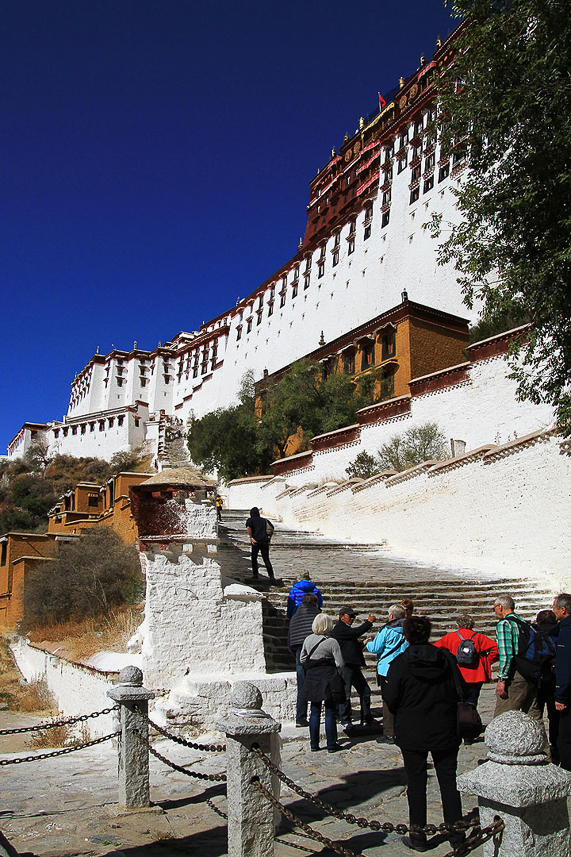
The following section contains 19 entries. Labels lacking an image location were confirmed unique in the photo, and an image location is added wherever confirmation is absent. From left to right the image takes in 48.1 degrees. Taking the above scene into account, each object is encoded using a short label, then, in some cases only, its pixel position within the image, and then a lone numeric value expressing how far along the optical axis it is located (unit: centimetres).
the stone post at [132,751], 457
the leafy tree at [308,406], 2767
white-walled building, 3694
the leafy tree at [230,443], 3075
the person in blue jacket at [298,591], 731
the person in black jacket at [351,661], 638
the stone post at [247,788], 331
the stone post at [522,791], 215
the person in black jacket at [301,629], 655
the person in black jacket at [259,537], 974
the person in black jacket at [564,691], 439
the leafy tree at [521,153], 830
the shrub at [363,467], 2095
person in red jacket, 561
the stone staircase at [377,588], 912
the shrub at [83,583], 1100
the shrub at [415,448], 1978
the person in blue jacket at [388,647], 574
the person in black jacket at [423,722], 370
